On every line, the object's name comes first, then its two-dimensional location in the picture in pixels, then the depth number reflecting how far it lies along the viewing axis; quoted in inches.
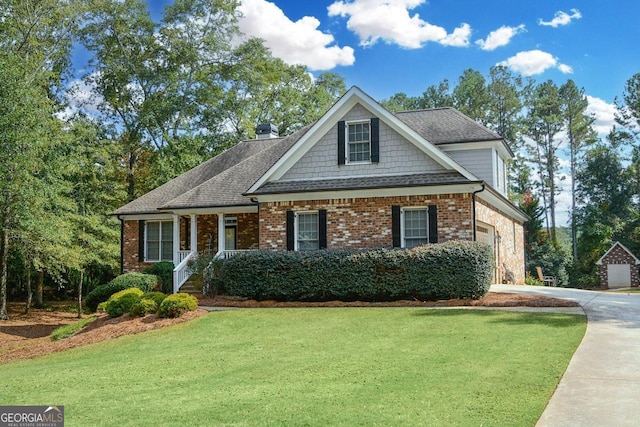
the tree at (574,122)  2080.5
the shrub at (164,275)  861.8
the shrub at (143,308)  616.1
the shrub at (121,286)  812.0
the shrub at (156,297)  640.3
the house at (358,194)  710.5
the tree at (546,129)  2075.5
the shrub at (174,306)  593.6
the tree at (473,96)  1951.3
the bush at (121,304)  647.8
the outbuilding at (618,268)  1461.6
